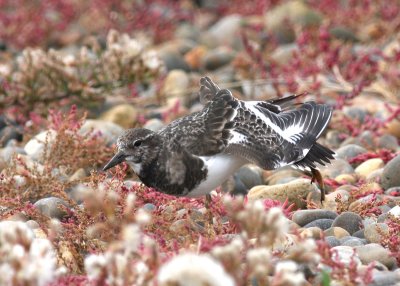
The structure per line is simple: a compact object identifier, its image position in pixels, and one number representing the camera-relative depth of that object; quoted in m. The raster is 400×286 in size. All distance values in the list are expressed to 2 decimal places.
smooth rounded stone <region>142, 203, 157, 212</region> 10.27
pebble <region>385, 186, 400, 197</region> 11.07
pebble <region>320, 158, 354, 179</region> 12.29
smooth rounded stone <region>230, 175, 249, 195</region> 11.88
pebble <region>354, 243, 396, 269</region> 8.42
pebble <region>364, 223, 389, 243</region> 9.13
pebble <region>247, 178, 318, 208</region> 10.81
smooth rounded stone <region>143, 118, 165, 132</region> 13.96
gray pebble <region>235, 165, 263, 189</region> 12.21
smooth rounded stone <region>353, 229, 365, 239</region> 9.58
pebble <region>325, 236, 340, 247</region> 9.01
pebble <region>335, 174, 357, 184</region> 11.83
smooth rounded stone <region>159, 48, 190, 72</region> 18.70
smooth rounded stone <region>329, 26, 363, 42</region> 19.78
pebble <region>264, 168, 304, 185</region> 12.28
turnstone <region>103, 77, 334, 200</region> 9.73
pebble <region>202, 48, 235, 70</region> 19.08
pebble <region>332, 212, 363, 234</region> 9.77
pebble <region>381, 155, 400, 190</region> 11.39
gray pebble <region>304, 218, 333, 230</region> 9.84
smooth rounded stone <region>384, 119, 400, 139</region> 14.17
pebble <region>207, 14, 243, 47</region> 20.67
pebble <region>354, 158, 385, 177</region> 12.29
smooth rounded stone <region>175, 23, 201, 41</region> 21.36
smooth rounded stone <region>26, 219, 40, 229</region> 9.91
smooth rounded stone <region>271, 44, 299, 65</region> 18.66
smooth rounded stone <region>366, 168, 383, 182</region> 11.72
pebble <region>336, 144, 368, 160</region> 12.99
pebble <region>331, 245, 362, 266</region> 7.42
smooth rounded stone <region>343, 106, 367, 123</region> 14.96
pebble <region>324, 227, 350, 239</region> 9.39
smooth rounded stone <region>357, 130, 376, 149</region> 13.58
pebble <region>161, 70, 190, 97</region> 17.07
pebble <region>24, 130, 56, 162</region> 12.22
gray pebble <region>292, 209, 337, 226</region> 10.02
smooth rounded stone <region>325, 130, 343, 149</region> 14.09
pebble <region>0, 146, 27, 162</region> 12.39
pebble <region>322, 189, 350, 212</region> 10.65
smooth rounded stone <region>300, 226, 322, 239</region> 8.92
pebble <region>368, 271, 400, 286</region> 7.63
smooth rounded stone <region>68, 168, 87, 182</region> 11.84
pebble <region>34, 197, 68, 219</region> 10.35
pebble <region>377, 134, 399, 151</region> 13.56
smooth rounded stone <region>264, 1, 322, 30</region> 20.45
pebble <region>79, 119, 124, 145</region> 13.01
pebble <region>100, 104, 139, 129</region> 14.86
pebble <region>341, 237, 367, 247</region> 9.05
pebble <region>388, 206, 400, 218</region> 9.54
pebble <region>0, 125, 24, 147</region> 13.96
